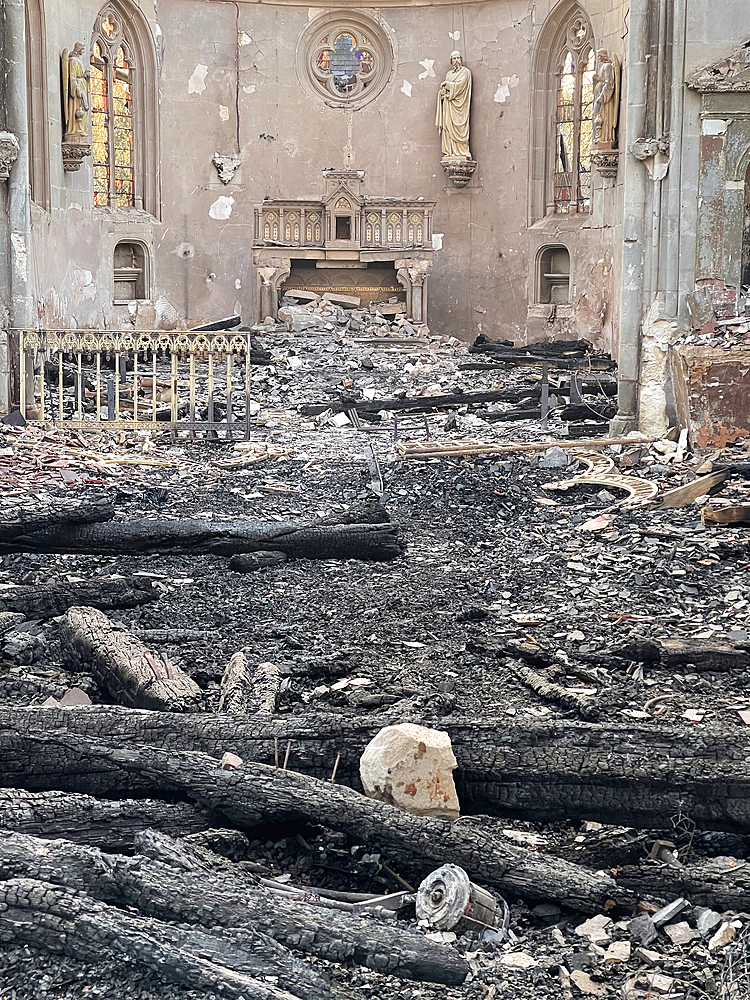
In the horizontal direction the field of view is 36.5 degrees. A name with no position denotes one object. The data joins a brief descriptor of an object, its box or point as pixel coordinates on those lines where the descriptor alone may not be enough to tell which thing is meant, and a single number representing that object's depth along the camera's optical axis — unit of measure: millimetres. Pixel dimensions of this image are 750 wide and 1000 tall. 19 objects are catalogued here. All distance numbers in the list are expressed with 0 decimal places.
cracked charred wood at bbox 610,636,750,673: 6047
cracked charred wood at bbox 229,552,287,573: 8016
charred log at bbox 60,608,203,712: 5246
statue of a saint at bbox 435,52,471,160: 22453
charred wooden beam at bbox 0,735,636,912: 3729
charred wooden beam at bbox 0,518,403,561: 7984
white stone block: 4133
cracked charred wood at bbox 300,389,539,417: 15500
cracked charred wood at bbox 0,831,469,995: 3285
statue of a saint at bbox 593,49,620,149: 15758
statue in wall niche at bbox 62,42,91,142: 17812
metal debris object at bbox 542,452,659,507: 10156
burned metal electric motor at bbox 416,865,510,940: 3576
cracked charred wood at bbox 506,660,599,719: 5352
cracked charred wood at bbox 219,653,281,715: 5199
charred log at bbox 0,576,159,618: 6836
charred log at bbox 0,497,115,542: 7984
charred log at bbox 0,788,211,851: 3756
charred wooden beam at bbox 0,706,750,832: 4090
